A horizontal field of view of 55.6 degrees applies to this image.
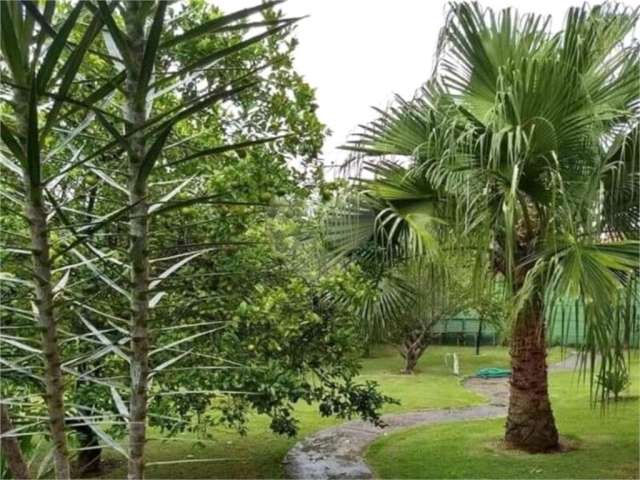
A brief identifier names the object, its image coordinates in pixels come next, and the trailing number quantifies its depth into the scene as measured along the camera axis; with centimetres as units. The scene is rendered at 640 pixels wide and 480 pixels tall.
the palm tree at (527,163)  306
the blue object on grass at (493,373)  1134
